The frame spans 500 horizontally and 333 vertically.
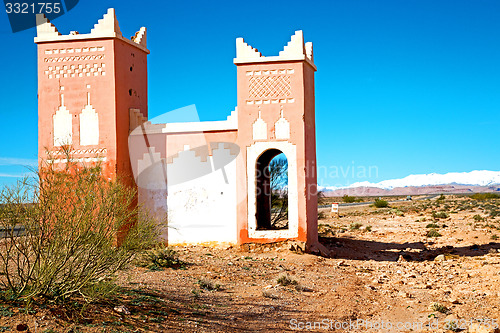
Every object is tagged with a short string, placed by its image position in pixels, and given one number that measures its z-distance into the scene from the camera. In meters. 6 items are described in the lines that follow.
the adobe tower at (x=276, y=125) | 16.06
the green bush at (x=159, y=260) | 12.71
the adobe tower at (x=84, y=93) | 16.45
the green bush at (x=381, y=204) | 48.81
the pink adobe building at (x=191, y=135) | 16.16
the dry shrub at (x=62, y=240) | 7.21
